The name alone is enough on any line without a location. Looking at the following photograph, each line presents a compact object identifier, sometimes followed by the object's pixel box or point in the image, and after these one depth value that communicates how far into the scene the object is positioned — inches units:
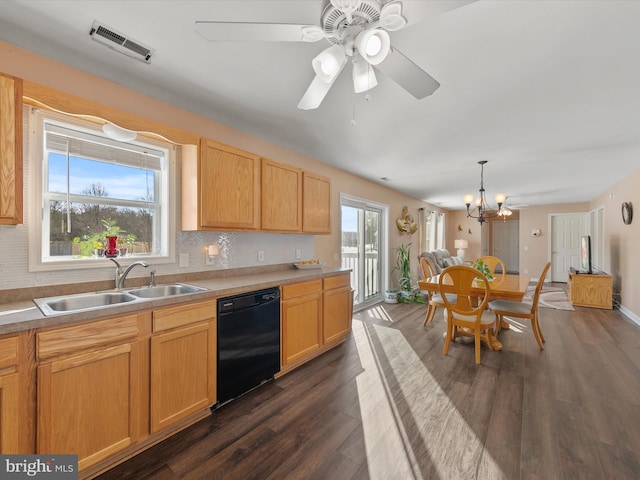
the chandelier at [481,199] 161.2
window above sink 71.0
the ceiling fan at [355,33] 41.7
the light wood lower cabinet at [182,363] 69.1
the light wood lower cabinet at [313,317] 105.3
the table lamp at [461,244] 349.4
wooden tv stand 201.8
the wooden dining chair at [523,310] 126.6
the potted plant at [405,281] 225.0
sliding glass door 190.7
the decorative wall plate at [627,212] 177.2
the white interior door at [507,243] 401.1
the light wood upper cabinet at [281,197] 112.1
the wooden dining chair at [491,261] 181.6
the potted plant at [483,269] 141.5
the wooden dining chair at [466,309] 113.9
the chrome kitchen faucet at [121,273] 78.5
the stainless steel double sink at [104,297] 64.3
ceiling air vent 62.1
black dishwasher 83.6
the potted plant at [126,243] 85.3
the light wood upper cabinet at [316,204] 130.8
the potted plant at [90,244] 78.0
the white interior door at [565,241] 310.0
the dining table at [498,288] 117.0
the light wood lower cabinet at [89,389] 53.8
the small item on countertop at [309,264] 136.1
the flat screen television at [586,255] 216.5
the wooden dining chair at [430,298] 152.1
